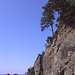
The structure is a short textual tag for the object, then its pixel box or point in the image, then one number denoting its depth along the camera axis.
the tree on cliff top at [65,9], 20.48
